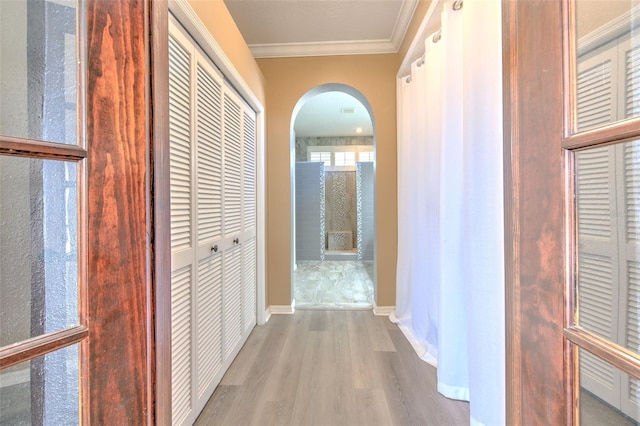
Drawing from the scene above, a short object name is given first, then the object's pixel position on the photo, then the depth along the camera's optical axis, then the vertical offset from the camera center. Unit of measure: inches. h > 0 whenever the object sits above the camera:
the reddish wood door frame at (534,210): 22.2 +0.1
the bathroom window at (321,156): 252.5 +53.3
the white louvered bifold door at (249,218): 87.0 -1.9
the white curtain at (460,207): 47.0 +1.0
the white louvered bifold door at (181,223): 46.8 -1.8
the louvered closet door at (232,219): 72.0 -1.7
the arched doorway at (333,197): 171.9 +12.9
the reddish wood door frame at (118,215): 22.0 -0.1
